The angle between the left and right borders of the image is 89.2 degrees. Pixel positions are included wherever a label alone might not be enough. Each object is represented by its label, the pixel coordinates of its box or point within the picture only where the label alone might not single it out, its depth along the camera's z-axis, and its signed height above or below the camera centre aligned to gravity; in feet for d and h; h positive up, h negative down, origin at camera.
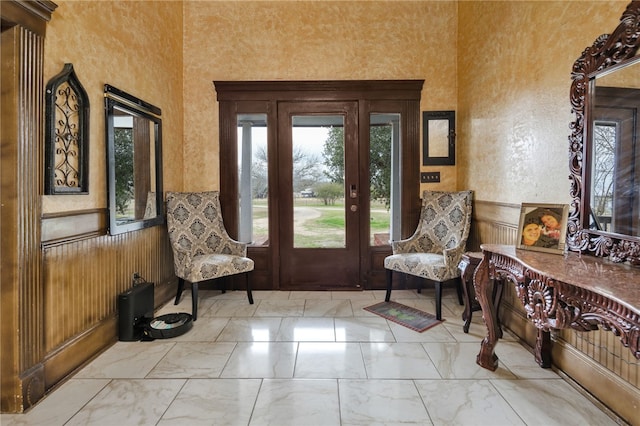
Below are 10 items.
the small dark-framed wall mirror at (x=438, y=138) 12.21 +2.53
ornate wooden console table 3.91 -1.28
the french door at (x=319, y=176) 12.17 +1.12
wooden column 5.51 +0.06
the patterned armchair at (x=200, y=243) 9.91 -1.30
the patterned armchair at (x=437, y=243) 9.67 -1.30
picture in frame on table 6.28 -0.46
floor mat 9.18 -3.36
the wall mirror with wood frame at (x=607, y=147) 5.24 +1.03
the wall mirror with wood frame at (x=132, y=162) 8.07 +1.23
